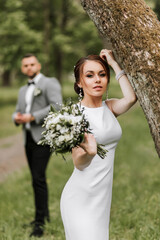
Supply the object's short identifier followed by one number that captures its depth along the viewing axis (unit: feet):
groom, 16.17
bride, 8.64
